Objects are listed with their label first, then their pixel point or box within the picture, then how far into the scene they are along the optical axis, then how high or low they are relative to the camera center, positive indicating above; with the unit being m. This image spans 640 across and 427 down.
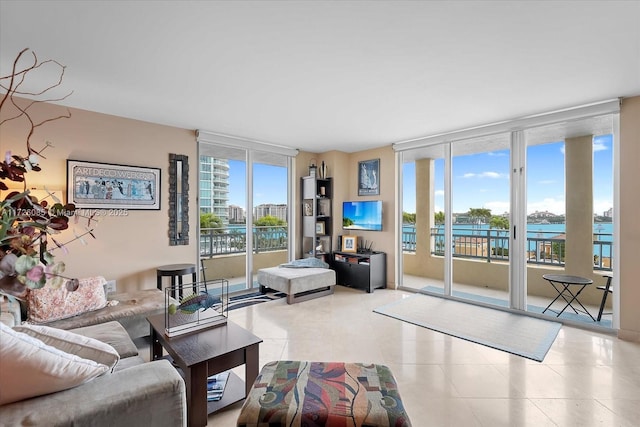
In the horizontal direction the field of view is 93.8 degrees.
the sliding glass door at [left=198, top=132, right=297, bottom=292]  4.48 +0.08
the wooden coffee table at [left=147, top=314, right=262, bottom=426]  1.79 -0.91
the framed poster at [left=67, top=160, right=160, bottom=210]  3.34 +0.32
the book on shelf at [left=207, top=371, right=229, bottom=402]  2.07 -1.27
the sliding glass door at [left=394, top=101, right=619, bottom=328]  3.49 +0.07
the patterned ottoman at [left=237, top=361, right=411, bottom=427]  1.30 -0.88
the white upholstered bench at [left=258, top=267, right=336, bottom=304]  4.22 -1.01
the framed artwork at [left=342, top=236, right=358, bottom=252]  5.39 -0.56
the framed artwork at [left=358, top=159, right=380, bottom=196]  5.32 +0.64
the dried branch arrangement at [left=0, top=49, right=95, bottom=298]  0.65 -0.06
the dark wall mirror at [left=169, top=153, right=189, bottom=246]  4.01 +0.18
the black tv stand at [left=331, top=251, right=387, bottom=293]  4.89 -0.96
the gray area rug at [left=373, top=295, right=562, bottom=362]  2.93 -1.28
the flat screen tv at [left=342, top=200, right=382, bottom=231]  5.20 -0.04
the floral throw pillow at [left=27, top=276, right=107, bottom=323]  2.42 -0.76
